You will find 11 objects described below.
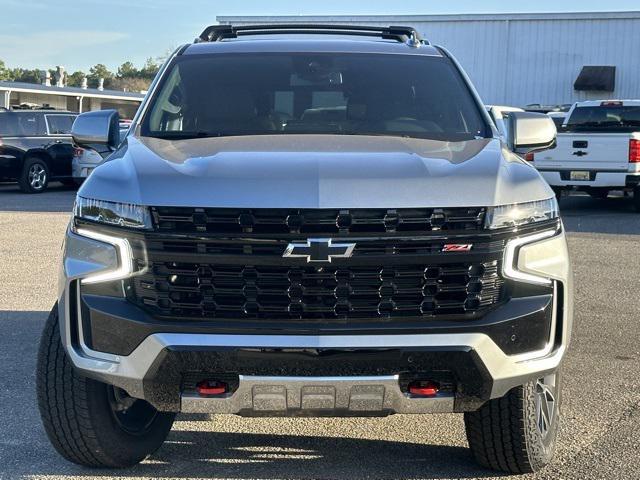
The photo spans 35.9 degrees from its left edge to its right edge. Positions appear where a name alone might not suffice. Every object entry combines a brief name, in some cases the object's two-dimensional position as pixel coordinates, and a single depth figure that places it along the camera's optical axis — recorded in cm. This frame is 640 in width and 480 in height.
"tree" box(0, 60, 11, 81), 9956
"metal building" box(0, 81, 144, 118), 4094
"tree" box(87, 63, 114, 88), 10311
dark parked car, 2047
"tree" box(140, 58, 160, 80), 10975
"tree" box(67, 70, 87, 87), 9851
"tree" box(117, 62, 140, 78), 11619
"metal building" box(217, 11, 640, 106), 3606
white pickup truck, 1602
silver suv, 361
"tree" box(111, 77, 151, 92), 9302
